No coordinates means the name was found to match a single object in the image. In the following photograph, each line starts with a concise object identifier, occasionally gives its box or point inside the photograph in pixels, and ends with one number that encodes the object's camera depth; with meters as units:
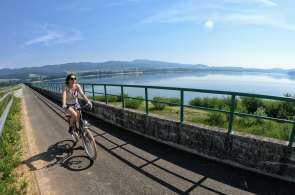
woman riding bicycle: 5.78
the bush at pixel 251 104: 13.74
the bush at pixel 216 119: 8.32
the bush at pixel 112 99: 18.03
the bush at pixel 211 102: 15.61
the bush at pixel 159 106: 12.58
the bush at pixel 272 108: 12.56
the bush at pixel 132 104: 12.96
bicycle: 5.35
